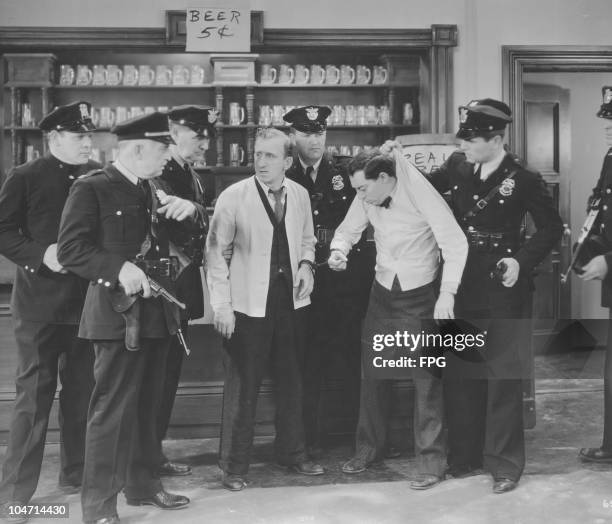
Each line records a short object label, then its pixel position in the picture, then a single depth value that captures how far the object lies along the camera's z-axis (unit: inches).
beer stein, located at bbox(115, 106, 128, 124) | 215.9
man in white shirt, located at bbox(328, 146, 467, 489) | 103.8
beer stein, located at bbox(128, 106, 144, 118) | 216.7
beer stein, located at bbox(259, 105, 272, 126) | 219.6
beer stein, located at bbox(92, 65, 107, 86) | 214.2
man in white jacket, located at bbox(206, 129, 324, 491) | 105.1
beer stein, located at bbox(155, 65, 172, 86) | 216.1
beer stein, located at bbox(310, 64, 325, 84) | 219.3
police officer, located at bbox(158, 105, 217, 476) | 109.3
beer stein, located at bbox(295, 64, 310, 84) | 219.9
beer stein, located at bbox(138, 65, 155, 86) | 215.8
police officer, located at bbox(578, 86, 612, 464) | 106.3
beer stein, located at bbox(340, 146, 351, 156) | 220.5
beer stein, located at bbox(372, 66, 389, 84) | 217.3
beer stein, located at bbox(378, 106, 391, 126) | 218.7
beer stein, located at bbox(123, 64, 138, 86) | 215.6
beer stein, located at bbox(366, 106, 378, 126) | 219.6
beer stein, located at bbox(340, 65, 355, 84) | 219.5
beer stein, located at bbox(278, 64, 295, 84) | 219.6
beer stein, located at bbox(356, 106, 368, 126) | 219.5
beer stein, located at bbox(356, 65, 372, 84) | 218.5
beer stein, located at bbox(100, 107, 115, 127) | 215.6
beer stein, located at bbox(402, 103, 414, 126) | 216.2
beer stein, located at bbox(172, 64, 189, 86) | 217.0
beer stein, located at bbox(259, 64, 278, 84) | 219.8
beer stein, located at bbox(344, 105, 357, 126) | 219.6
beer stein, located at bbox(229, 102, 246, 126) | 218.2
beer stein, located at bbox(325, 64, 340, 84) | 219.6
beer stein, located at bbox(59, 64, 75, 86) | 212.2
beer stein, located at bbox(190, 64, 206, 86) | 217.3
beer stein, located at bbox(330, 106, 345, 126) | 219.6
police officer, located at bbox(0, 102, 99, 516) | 97.3
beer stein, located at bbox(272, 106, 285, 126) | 218.7
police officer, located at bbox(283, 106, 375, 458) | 120.2
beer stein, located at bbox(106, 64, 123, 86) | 214.7
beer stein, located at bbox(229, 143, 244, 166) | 218.5
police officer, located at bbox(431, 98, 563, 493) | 105.3
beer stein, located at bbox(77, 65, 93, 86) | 213.2
